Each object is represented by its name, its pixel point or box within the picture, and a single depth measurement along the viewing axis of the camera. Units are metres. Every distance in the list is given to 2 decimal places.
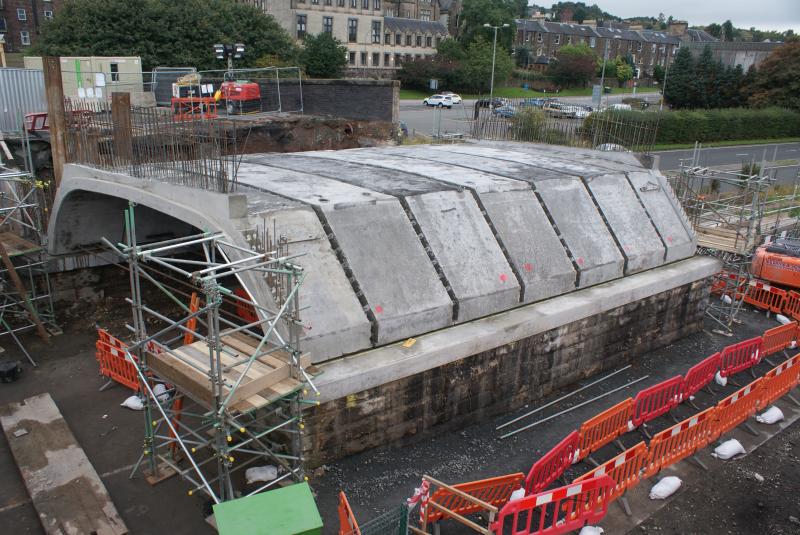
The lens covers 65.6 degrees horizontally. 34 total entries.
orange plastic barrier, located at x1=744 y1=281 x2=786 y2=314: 16.98
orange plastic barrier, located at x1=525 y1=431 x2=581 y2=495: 8.88
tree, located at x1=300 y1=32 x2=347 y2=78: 53.69
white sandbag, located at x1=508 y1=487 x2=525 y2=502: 8.59
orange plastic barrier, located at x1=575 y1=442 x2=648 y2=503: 8.62
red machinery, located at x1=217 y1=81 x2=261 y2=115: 25.67
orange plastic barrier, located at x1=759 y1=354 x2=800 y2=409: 11.65
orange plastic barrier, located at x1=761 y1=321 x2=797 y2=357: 14.12
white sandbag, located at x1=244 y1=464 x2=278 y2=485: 9.11
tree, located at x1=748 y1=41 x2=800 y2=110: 54.12
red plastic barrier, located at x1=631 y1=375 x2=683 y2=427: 10.99
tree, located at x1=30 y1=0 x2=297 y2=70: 39.50
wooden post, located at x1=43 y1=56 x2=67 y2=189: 13.85
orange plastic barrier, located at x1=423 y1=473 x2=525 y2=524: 8.24
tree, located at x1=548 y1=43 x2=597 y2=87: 77.38
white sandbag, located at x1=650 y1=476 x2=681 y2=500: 9.33
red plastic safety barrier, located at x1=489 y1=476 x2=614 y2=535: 7.65
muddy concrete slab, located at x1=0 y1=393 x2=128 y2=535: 8.22
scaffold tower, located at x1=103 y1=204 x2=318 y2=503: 7.48
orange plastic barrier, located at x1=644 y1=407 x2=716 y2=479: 9.42
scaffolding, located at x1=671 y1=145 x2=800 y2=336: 15.97
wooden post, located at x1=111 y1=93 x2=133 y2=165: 12.17
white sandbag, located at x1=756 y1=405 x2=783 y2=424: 11.65
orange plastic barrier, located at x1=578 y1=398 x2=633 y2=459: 9.92
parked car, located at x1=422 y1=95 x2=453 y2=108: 53.99
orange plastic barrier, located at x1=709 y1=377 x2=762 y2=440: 10.59
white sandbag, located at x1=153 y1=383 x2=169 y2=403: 10.98
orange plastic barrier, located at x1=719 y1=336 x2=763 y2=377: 13.06
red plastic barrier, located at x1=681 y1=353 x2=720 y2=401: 12.02
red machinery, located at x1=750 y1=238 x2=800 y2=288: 16.80
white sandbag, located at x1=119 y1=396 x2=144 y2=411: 11.12
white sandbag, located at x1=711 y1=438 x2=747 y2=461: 10.48
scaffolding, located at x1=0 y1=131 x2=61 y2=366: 13.12
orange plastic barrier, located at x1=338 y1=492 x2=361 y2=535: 7.26
